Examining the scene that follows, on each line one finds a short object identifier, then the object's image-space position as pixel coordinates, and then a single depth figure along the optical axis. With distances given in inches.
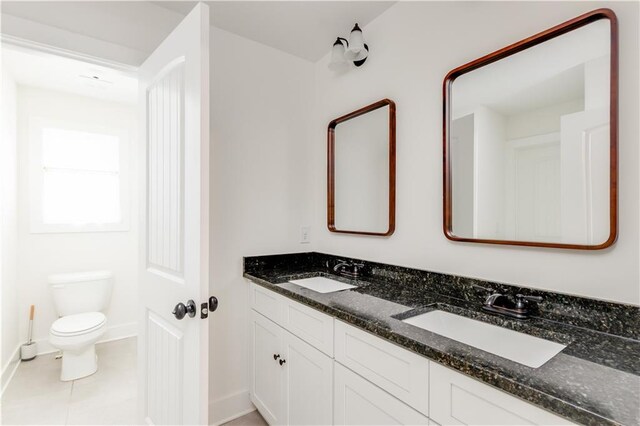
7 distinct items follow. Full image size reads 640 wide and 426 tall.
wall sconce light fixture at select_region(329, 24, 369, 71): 65.7
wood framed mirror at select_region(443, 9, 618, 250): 38.7
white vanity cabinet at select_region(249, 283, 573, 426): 31.0
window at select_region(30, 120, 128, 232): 104.9
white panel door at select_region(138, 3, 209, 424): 46.1
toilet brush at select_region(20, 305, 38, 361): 98.8
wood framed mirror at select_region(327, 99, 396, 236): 67.2
